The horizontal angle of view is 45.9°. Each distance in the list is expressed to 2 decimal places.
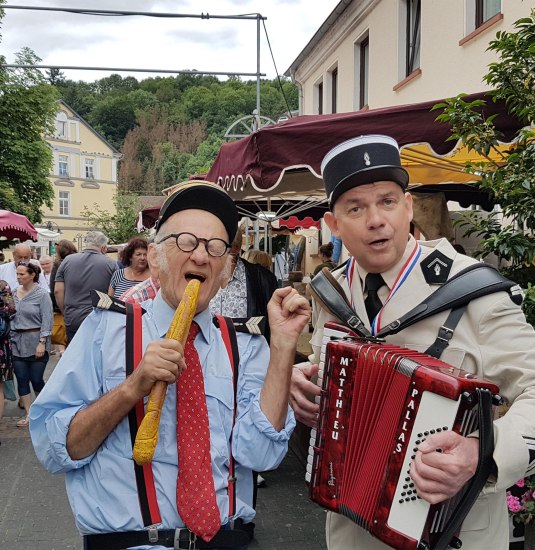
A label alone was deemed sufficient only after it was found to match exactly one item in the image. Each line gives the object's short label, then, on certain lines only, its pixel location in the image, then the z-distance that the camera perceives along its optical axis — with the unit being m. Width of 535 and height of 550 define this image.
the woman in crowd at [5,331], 6.20
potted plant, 3.34
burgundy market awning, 3.97
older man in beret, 1.67
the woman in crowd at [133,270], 6.49
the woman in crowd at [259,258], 6.10
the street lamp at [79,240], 50.15
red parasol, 9.77
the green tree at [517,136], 3.86
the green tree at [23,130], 24.59
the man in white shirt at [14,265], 8.20
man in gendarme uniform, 1.56
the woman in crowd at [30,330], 6.77
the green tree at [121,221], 37.72
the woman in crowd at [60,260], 8.26
